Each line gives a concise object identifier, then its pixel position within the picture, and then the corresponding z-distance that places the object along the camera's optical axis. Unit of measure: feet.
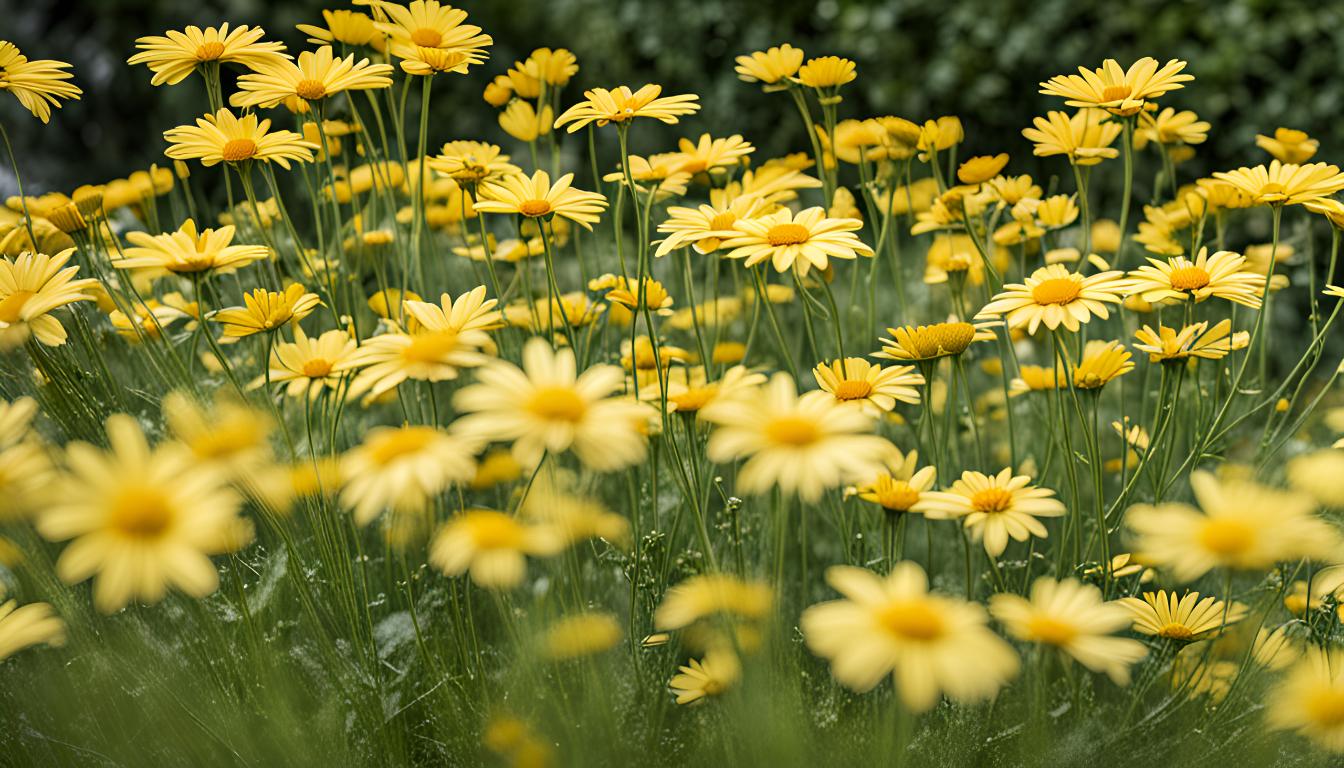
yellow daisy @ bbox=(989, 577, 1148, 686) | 2.39
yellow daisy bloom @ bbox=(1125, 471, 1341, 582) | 2.37
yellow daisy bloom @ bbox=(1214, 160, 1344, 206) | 2.58
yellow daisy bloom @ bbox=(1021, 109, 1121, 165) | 2.70
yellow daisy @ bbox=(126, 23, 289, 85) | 2.61
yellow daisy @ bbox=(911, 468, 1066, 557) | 2.48
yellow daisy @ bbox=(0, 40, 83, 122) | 2.62
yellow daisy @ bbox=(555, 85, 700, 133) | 2.59
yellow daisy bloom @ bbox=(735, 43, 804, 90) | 2.72
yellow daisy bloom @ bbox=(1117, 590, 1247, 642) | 2.54
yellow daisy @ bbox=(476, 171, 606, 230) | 2.57
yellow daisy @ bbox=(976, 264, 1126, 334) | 2.52
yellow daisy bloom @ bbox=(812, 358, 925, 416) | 2.53
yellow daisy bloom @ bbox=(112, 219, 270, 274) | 2.52
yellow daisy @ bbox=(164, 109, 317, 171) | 2.58
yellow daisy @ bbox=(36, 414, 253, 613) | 2.33
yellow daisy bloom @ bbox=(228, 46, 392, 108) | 2.60
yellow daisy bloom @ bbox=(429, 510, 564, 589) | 2.38
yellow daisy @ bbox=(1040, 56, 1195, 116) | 2.62
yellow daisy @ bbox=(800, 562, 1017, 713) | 2.33
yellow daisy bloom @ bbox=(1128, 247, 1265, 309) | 2.55
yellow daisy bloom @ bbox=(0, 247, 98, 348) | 2.50
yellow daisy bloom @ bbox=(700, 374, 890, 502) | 2.38
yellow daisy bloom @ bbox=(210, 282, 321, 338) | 2.54
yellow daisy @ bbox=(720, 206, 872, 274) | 2.52
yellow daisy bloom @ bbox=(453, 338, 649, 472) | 2.37
